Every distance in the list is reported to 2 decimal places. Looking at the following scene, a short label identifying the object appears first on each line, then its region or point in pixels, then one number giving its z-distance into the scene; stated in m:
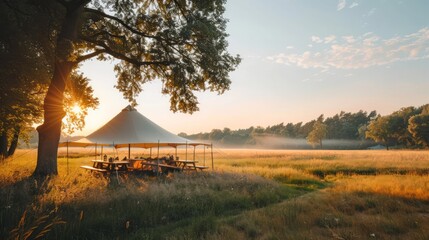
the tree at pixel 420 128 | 78.81
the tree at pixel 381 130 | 88.62
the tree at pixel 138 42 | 14.35
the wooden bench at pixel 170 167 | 17.82
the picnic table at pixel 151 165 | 17.77
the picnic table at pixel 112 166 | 17.80
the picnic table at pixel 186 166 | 19.02
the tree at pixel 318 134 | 105.75
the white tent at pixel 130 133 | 18.52
